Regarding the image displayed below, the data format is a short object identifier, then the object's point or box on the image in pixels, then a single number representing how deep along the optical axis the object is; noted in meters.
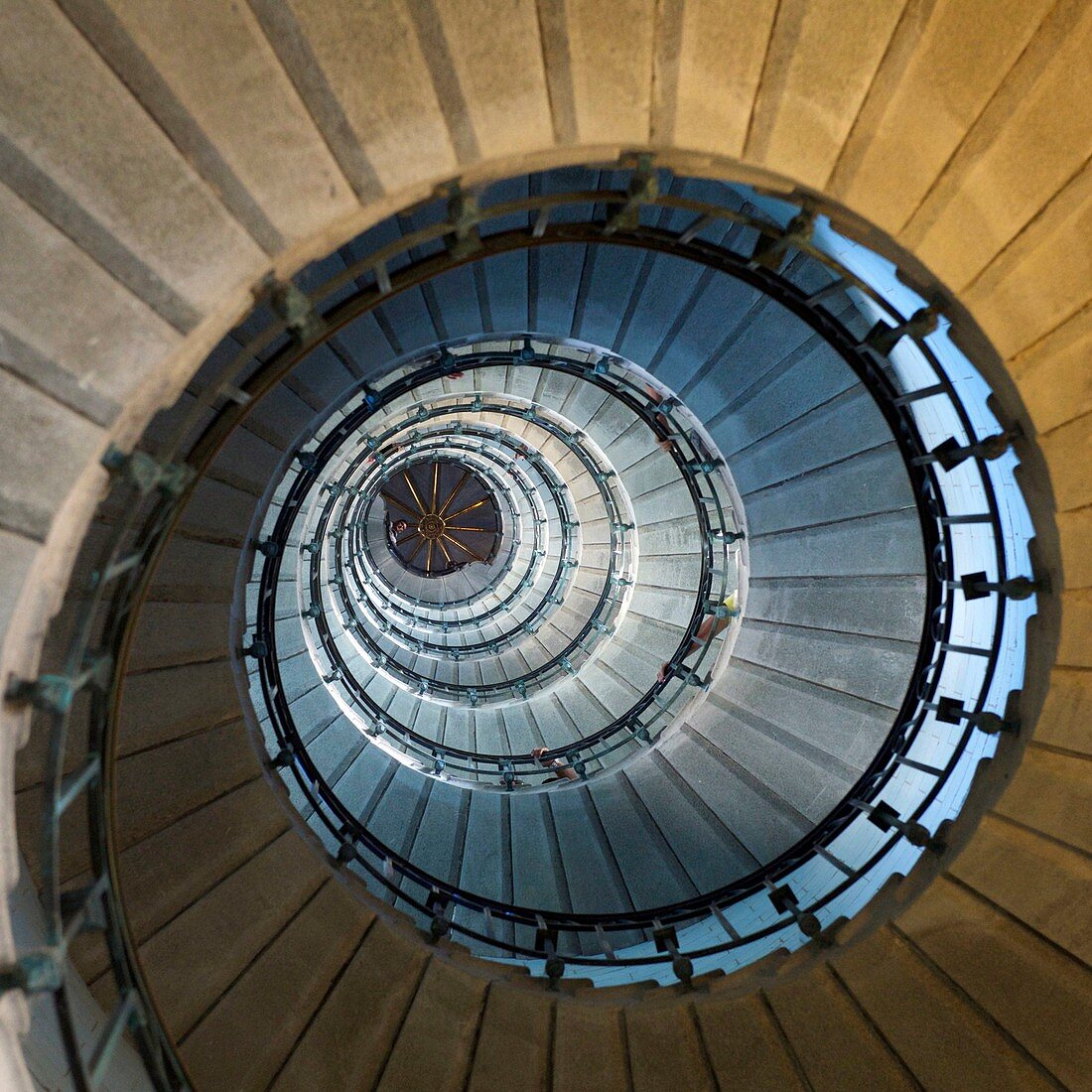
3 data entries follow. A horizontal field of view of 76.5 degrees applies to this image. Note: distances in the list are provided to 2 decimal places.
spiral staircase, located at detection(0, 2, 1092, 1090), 2.85
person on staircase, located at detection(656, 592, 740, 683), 9.02
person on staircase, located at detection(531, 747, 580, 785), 10.45
